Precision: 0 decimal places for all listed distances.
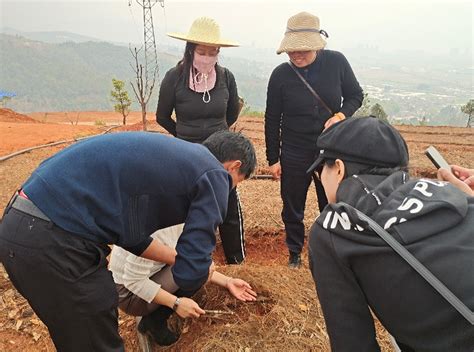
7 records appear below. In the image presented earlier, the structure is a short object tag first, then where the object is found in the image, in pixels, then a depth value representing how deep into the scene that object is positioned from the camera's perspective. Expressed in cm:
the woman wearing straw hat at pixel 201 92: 313
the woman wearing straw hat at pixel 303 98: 306
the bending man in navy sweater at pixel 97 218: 155
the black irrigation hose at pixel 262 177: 692
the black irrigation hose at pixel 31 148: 767
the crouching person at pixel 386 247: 105
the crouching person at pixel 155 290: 216
